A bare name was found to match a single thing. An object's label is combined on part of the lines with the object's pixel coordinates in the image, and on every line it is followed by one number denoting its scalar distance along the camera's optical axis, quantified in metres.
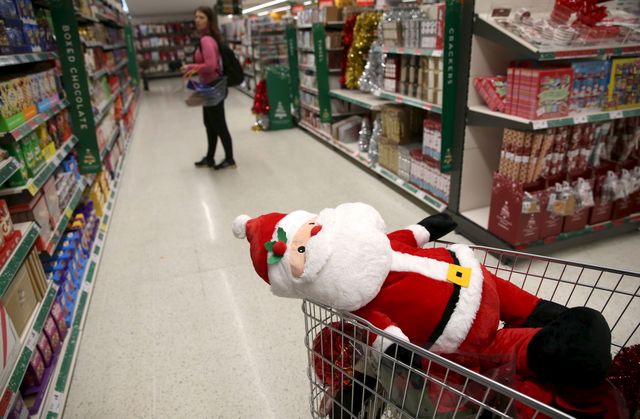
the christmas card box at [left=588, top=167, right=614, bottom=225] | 2.62
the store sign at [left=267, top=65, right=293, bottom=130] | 6.62
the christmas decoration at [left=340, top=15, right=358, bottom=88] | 4.78
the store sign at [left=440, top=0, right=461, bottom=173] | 2.57
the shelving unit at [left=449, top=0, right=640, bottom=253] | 2.31
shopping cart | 0.85
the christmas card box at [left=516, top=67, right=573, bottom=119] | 2.26
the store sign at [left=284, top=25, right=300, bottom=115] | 6.31
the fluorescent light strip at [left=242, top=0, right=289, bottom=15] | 11.98
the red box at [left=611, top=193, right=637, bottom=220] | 2.74
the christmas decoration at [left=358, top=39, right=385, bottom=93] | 3.97
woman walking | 4.26
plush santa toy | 0.93
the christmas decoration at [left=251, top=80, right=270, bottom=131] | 6.66
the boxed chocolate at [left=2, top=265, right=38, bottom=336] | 1.60
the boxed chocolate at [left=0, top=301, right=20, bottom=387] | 1.40
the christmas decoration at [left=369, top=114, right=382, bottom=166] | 4.27
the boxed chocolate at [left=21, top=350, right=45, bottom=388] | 1.70
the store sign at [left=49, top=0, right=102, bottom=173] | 2.83
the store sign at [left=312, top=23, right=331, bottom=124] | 5.15
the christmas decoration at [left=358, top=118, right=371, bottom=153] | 4.72
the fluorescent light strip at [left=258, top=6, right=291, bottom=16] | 12.45
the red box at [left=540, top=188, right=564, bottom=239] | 2.45
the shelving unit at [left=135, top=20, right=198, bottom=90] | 16.52
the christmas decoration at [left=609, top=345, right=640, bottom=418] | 0.95
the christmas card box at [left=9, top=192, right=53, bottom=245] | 1.99
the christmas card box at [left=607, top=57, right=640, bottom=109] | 2.44
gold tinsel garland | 4.38
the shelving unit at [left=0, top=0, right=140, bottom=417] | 1.61
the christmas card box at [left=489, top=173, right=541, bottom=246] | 2.42
